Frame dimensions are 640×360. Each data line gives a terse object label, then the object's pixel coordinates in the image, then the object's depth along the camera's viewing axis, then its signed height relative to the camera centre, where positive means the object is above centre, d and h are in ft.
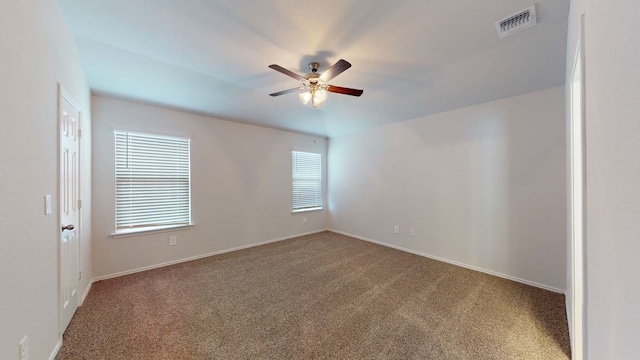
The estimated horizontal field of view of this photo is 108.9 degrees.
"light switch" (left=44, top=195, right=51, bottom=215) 5.05 -0.49
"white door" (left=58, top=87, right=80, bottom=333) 5.92 -0.64
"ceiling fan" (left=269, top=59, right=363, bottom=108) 6.97 +3.04
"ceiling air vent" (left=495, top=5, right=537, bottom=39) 5.36 +3.86
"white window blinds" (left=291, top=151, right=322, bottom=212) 16.79 -0.03
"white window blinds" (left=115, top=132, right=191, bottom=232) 10.27 +0.04
